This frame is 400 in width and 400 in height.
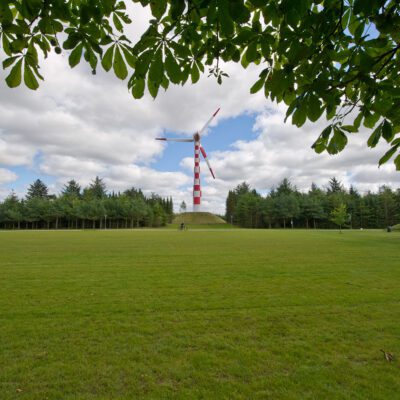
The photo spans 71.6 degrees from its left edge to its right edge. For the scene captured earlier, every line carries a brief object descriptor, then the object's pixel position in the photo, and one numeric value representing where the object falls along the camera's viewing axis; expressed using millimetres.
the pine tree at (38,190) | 102438
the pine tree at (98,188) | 100950
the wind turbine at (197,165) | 75188
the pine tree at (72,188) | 100500
